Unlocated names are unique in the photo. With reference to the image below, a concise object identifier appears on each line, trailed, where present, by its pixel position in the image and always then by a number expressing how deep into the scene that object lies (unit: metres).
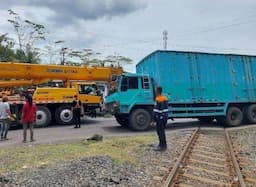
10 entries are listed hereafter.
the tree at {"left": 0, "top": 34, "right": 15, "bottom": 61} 20.48
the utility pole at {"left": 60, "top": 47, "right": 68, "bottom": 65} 24.16
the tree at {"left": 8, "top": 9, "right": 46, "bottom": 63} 21.62
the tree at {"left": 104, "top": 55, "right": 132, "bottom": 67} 26.14
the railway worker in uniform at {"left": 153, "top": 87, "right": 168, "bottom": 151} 5.68
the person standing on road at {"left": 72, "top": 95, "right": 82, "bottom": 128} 9.72
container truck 8.97
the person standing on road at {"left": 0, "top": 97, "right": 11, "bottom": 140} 7.53
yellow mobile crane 10.29
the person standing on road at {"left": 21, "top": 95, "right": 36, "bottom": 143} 7.20
